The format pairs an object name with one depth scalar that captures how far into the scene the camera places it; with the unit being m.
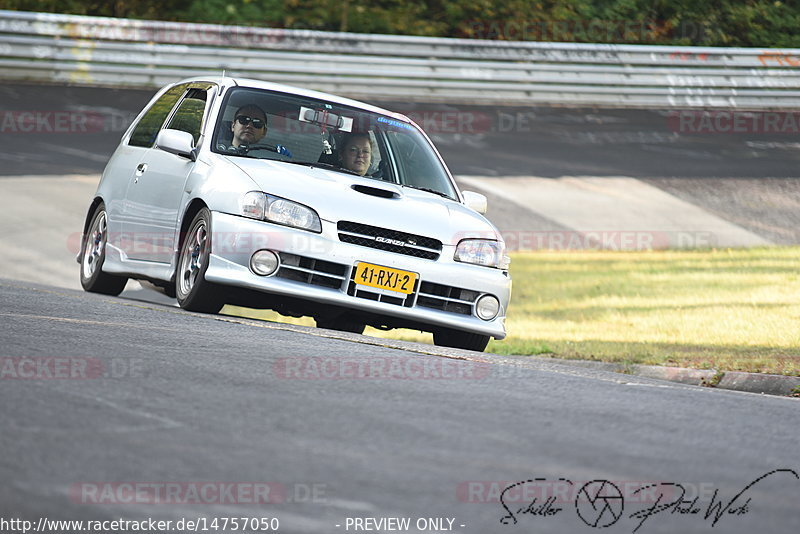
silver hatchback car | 17.41
